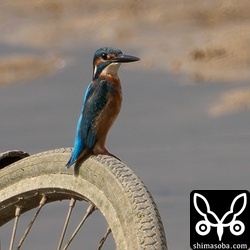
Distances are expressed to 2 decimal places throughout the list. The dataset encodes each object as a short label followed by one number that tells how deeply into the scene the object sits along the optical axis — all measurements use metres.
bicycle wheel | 12.06
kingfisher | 12.64
